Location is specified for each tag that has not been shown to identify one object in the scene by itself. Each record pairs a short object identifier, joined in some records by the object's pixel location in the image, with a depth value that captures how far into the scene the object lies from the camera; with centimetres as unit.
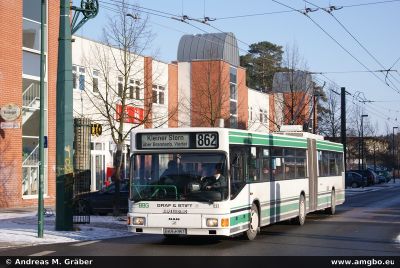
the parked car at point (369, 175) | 5781
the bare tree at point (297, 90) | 4238
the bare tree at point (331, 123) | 5728
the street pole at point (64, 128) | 1778
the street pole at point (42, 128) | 1630
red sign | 3195
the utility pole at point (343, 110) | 4397
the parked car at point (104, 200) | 2452
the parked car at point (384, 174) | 7088
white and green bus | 1384
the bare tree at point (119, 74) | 2650
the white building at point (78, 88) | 2730
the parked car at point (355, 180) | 5644
